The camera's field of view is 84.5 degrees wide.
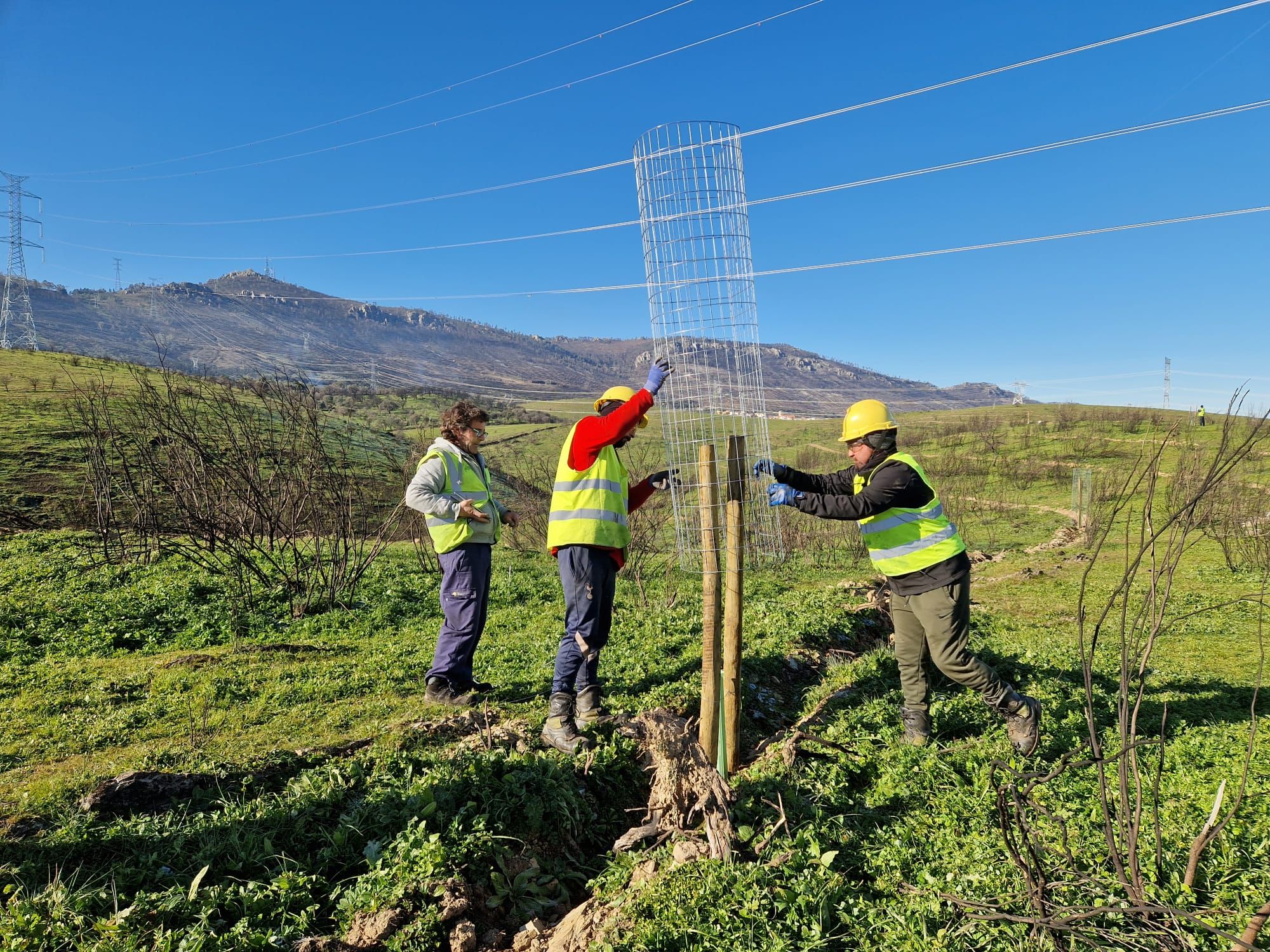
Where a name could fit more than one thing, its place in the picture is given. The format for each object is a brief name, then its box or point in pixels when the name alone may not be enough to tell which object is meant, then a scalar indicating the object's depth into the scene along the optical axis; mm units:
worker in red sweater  5168
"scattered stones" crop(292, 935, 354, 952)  3127
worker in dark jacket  4891
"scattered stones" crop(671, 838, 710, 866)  3754
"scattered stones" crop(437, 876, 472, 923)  3385
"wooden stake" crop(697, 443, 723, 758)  4426
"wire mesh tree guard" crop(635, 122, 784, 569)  4703
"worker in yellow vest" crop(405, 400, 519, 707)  5965
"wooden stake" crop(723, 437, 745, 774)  4473
